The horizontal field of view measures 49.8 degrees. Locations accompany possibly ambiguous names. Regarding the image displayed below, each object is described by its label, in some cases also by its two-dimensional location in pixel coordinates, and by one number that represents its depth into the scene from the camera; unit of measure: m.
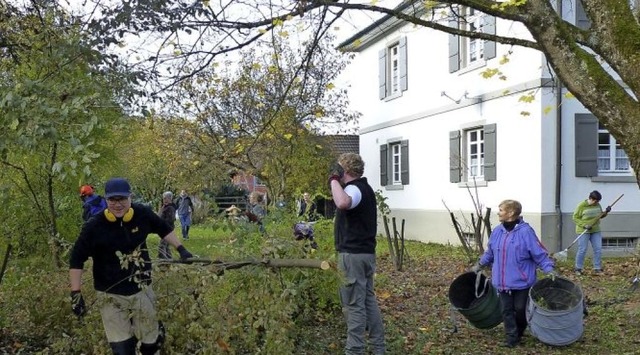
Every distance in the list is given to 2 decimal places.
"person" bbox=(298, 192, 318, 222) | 7.31
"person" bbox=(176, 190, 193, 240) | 21.55
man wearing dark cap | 5.07
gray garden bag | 6.52
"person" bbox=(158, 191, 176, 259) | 12.14
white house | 14.03
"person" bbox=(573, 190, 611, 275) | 11.62
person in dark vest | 5.72
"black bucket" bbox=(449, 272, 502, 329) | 6.99
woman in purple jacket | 6.62
